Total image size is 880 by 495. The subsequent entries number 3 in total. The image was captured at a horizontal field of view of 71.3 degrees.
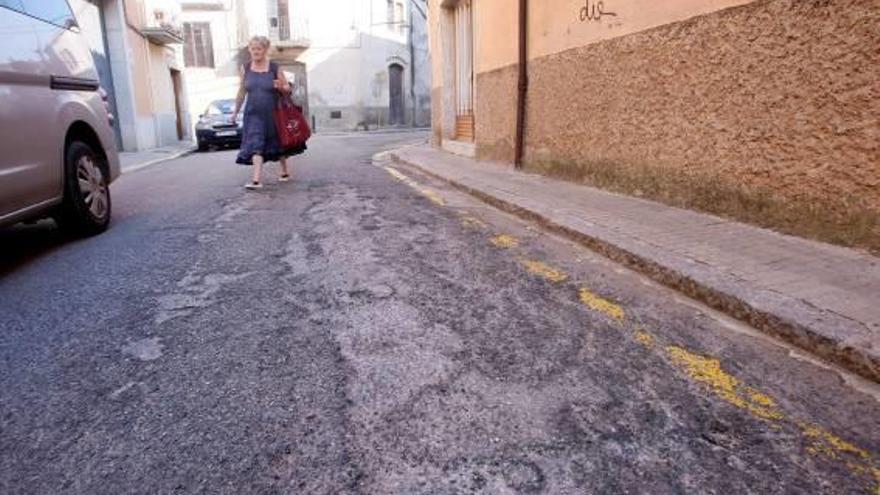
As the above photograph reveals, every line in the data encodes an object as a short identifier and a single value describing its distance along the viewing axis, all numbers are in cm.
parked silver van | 369
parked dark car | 1680
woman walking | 717
